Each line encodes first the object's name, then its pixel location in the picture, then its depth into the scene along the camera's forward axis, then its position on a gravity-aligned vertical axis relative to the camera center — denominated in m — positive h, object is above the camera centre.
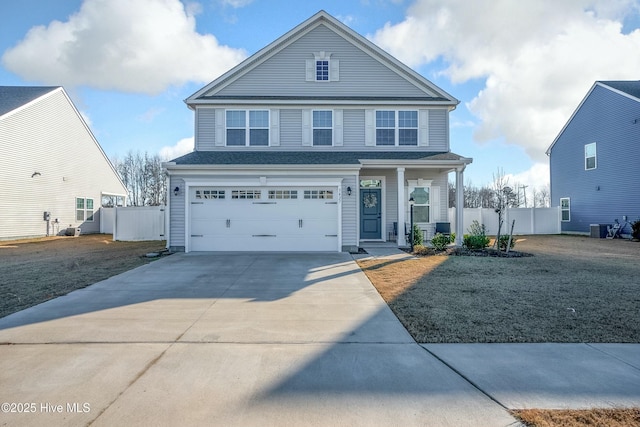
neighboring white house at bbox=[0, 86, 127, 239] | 17.42 +3.02
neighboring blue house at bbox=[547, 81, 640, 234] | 17.20 +3.28
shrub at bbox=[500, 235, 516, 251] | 11.94 -0.93
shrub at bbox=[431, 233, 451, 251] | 11.66 -0.91
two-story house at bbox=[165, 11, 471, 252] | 13.61 +4.09
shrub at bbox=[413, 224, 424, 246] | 12.50 -0.78
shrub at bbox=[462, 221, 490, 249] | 12.02 -0.91
